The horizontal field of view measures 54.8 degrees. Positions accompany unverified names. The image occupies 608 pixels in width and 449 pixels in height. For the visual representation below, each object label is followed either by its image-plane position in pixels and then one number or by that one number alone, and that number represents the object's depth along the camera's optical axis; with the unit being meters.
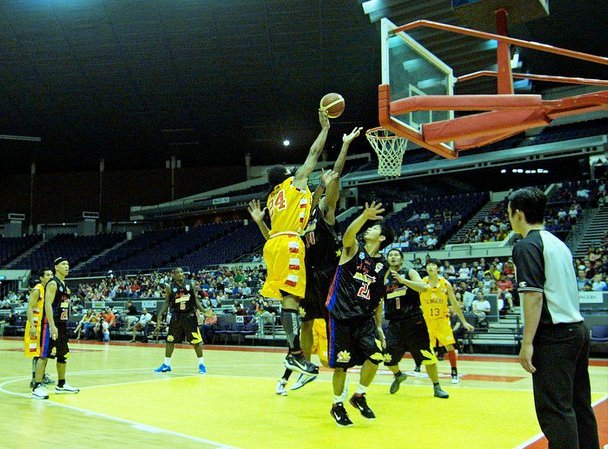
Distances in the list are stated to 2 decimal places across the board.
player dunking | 5.36
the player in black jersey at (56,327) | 6.90
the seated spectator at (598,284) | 13.05
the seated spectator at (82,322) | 20.21
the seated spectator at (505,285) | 15.02
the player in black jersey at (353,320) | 4.97
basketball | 5.33
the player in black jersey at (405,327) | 6.79
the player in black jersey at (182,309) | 10.03
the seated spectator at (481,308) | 13.43
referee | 2.85
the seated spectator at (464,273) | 16.83
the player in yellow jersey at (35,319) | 7.00
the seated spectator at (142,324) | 19.03
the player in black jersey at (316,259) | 5.75
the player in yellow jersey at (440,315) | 8.02
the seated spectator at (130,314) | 19.83
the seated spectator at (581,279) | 13.70
